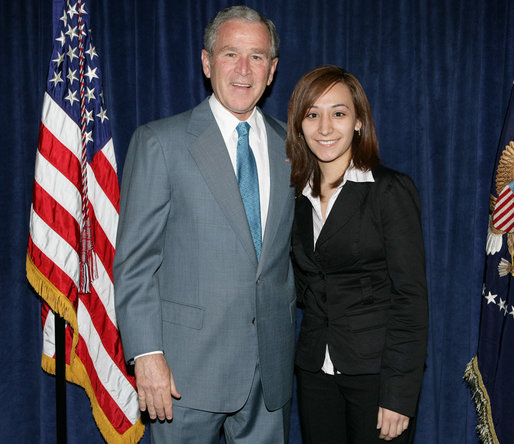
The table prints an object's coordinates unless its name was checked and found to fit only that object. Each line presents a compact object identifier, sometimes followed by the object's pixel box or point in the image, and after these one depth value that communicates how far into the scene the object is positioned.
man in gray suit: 1.77
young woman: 1.79
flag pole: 2.40
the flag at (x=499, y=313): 2.48
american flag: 2.35
